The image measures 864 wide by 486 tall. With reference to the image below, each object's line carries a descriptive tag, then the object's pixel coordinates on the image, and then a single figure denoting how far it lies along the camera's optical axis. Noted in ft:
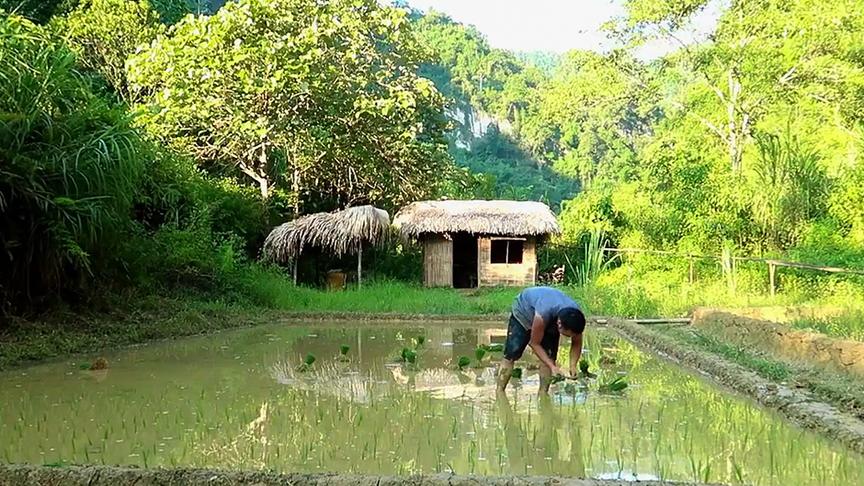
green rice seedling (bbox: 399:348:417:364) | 25.87
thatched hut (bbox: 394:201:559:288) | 58.90
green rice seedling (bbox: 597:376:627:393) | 20.00
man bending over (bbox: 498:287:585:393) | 18.45
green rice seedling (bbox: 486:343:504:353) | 27.17
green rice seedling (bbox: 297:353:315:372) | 24.77
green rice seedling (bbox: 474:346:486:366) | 25.02
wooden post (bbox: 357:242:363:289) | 55.17
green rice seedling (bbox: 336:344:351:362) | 26.81
